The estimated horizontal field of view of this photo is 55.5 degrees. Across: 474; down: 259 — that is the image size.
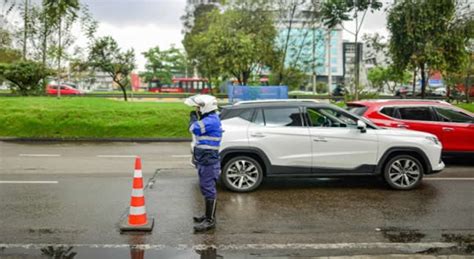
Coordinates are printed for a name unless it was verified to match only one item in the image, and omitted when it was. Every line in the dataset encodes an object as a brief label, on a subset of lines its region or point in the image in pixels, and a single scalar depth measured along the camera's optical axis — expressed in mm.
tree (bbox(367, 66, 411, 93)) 45497
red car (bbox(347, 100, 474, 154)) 10445
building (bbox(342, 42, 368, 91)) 84969
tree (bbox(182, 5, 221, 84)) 30650
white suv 7652
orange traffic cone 5486
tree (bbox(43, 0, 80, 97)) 21641
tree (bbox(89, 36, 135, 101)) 26141
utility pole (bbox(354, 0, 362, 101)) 22656
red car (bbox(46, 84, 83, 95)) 41688
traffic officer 5488
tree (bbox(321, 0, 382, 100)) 22844
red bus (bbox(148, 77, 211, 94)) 54531
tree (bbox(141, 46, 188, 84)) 60469
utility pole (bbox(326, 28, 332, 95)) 29575
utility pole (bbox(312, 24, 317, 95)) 32297
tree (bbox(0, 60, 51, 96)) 22438
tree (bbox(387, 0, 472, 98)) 22172
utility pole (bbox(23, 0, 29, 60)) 24875
